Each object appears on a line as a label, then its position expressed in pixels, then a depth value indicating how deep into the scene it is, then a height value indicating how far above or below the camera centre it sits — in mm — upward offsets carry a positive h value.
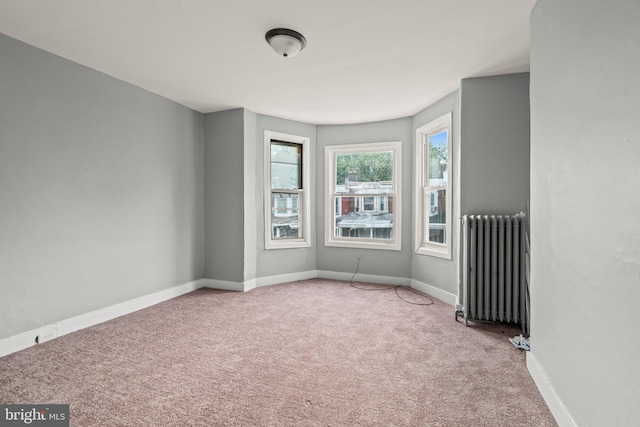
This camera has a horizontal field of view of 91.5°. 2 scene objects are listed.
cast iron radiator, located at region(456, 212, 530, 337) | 2916 -586
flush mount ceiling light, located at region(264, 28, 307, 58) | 2342 +1287
